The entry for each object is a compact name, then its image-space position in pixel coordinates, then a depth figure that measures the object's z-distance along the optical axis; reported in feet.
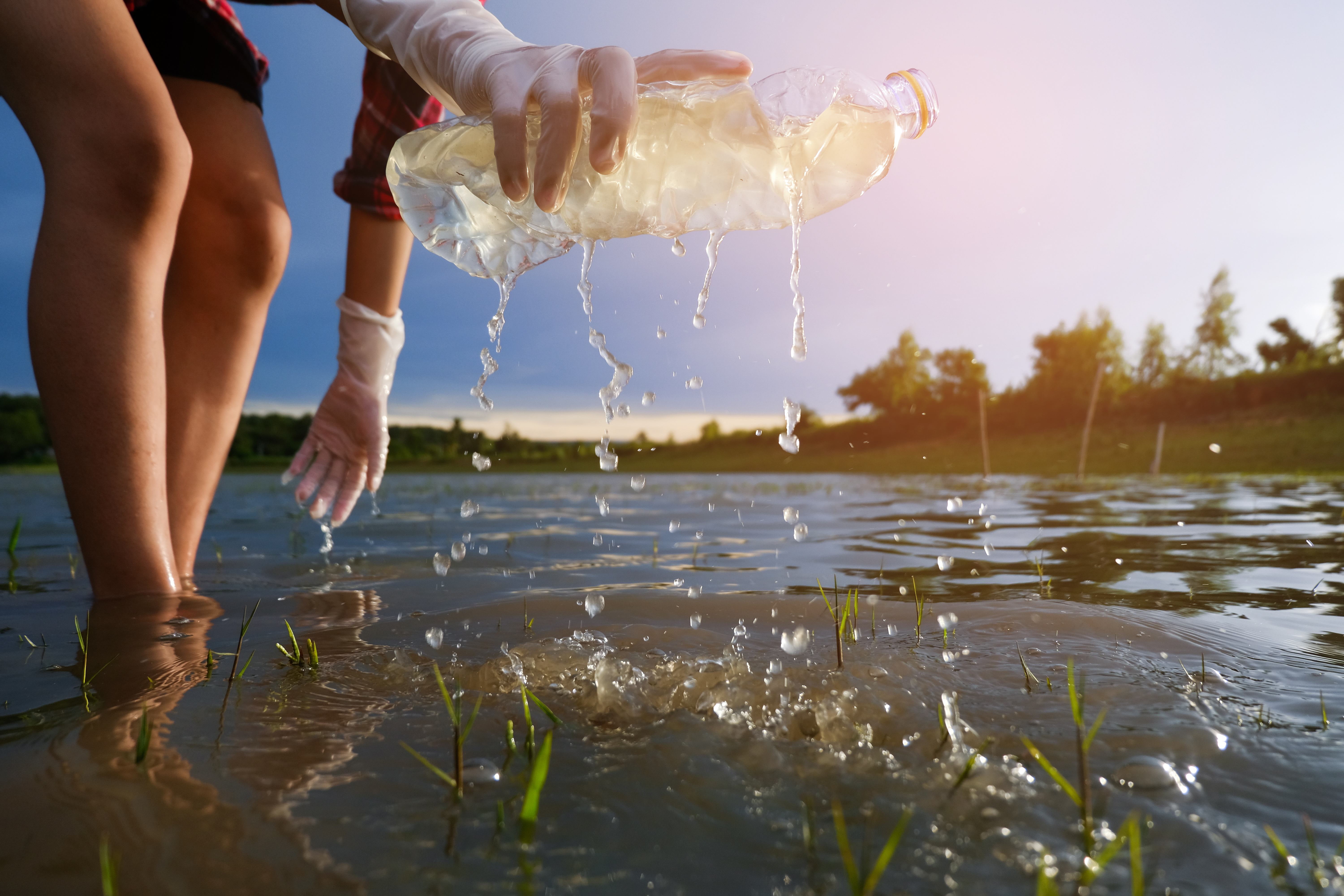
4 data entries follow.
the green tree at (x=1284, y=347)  118.57
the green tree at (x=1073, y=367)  100.91
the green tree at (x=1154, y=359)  106.03
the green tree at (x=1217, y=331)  111.16
